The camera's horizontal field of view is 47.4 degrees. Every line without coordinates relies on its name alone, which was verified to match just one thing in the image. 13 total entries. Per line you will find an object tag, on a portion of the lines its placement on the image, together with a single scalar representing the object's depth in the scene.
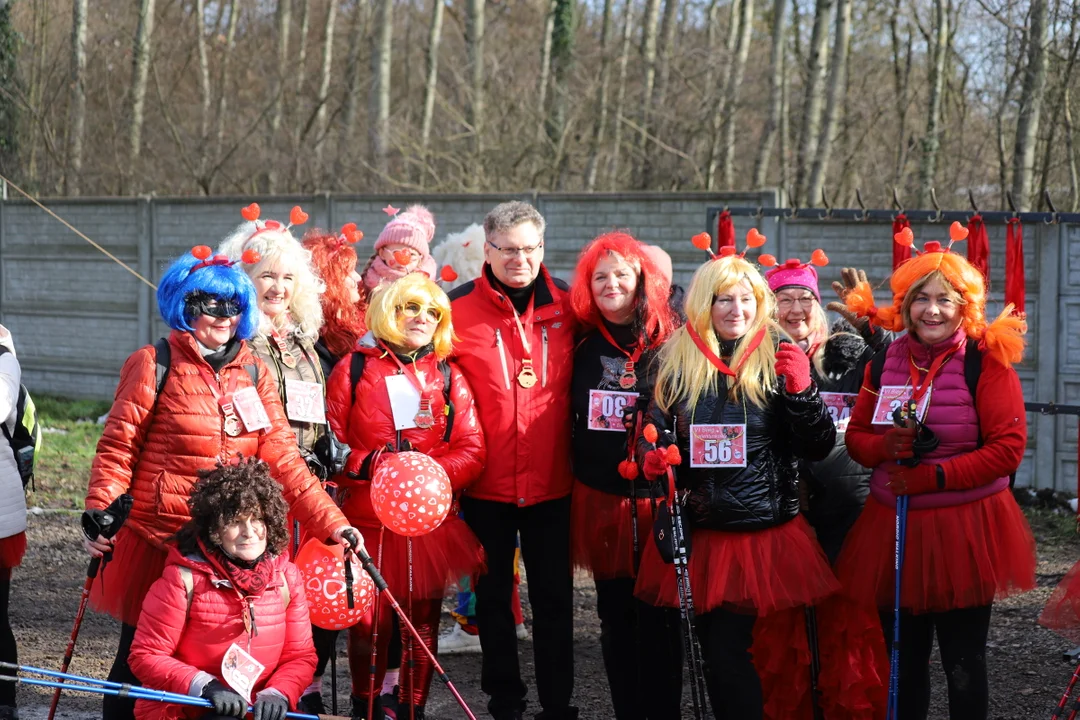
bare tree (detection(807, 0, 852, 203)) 14.75
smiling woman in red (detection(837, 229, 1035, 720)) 4.03
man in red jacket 4.53
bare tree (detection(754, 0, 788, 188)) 16.19
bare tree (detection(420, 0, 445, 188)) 19.66
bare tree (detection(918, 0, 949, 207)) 16.02
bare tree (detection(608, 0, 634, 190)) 17.11
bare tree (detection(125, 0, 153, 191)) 19.95
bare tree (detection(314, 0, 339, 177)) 21.67
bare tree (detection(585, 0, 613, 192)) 16.55
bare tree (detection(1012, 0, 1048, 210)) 12.10
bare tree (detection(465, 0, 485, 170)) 16.58
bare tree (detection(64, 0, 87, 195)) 19.22
